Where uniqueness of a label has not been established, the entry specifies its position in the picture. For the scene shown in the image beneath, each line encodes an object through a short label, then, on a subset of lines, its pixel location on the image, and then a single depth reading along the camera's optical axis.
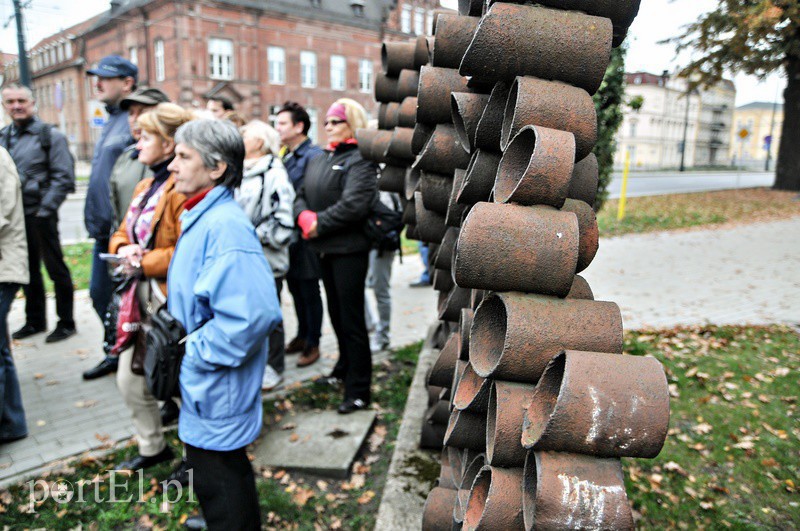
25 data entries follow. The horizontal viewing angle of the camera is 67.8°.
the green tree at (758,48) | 7.89
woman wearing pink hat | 4.22
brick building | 37.38
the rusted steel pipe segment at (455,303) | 2.32
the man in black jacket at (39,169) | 5.35
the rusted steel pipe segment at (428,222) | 2.45
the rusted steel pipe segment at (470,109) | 1.71
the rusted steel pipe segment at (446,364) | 2.23
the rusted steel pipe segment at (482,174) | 1.65
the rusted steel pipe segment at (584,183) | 1.60
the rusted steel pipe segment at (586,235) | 1.40
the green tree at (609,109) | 7.41
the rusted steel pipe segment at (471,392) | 1.47
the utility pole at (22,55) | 13.42
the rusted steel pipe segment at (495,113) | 1.57
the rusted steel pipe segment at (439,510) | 1.94
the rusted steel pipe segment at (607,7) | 1.44
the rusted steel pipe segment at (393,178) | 3.18
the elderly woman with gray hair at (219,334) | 2.51
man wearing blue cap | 4.88
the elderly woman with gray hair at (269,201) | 4.58
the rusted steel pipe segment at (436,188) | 2.22
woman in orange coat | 3.29
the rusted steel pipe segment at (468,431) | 1.66
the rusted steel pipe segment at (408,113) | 2.73
